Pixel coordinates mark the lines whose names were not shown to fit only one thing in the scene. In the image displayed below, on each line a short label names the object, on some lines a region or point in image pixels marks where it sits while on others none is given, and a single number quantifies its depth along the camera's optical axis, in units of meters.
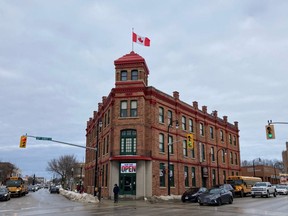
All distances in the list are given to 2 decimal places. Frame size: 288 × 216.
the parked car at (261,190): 29.22
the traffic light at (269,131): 18.58
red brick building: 25.66
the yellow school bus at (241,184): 31.93
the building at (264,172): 63.30
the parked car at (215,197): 19.69
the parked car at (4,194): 26.19
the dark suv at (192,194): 23.39
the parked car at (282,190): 37.25
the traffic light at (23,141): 22.04
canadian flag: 26.42
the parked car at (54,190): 50.58
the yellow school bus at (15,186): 34.20
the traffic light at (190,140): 22.93
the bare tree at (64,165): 71.36
